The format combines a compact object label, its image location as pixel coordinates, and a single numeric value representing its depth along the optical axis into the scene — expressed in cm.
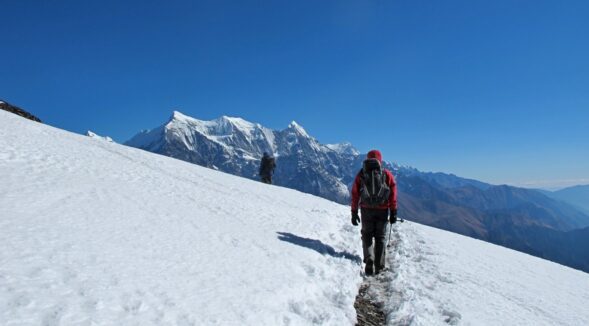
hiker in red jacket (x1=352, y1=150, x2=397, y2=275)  1056
